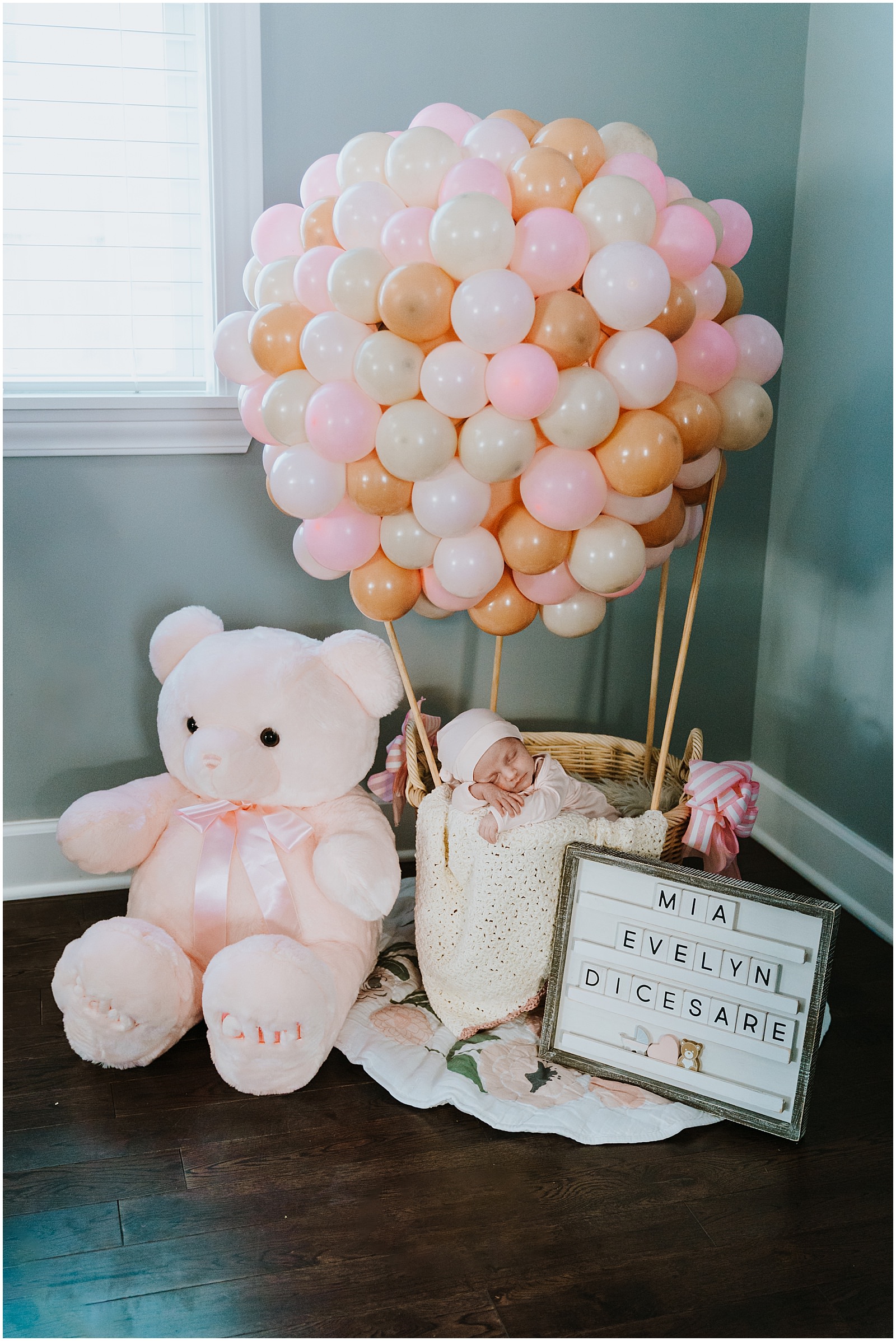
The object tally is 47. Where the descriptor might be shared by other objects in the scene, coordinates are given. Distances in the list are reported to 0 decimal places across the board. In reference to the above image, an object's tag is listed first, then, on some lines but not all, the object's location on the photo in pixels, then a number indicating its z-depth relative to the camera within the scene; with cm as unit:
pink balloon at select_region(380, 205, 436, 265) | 125
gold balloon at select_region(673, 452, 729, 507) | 159
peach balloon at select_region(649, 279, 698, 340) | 132
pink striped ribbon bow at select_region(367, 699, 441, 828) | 181
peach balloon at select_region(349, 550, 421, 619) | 143
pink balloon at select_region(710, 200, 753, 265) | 149
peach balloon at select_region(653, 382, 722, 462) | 135
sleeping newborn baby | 156
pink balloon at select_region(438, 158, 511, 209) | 123
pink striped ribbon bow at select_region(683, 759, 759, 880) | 155
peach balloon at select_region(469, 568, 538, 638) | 148
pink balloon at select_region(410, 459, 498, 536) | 129
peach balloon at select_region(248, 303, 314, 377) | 135
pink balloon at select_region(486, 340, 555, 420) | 122
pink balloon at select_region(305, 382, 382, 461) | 127
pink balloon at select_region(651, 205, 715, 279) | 132
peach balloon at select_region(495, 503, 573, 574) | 134
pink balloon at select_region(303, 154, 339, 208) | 145
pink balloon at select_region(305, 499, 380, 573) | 140
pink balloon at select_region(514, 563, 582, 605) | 143
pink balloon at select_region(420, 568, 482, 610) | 144
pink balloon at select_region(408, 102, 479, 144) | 139
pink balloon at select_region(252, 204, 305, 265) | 147
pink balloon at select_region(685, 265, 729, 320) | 138
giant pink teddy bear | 148
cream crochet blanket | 156
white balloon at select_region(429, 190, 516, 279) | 120
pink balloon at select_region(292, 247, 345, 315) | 132
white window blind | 179
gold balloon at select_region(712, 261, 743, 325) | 149
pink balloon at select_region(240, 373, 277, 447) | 148
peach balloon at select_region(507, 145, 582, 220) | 126
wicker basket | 200
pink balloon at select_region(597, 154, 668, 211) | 133
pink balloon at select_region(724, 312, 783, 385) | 146
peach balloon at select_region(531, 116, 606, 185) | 132
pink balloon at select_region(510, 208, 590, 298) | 123
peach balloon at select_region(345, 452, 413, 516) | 131
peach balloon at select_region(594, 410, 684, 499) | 129
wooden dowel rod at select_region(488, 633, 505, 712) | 184
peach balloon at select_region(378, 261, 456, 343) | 123
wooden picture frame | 142
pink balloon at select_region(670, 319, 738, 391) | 138
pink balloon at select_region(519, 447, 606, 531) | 129
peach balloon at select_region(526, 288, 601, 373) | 124
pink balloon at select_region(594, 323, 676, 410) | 127
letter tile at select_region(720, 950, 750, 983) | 145
